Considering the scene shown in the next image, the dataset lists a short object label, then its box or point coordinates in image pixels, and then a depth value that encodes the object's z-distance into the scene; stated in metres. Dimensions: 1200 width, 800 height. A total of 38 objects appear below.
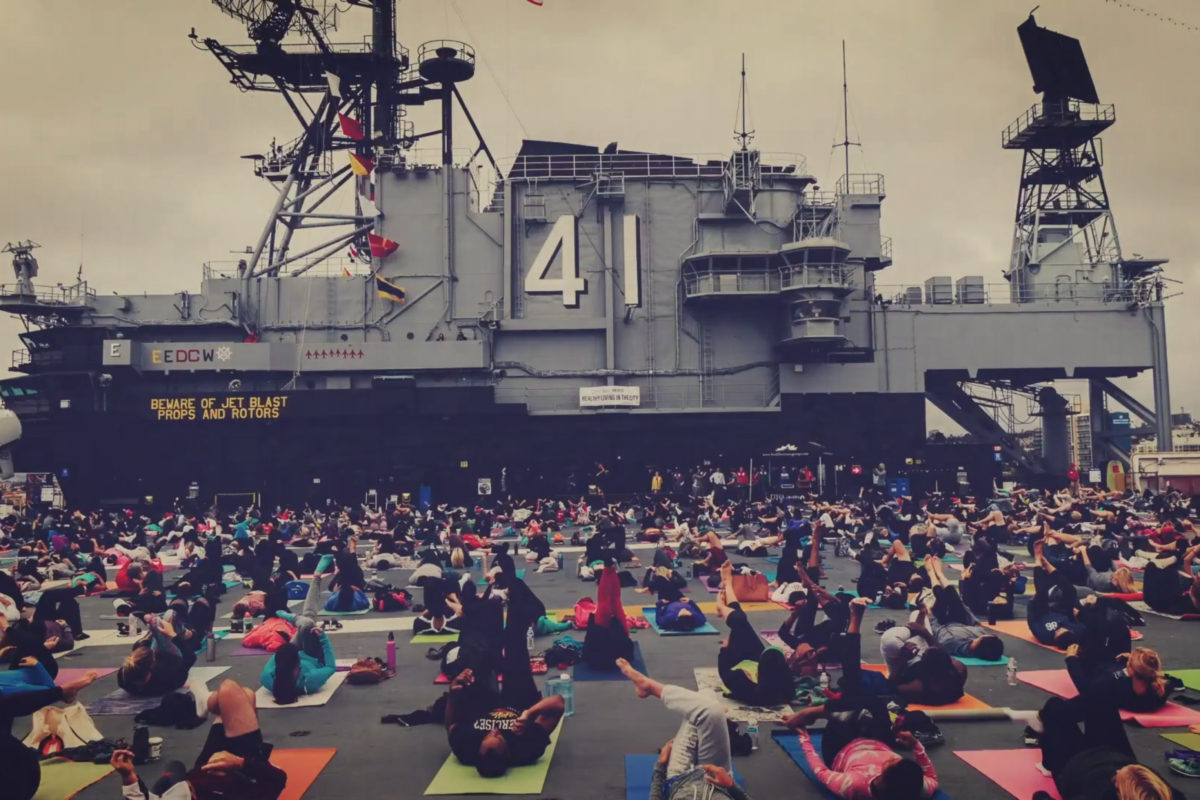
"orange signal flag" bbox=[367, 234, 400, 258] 41.54
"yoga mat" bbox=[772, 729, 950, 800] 7.95
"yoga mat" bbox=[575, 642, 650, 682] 12.00
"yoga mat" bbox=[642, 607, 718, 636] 14.86
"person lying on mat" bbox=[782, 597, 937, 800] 7.42
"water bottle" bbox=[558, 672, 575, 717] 10.26
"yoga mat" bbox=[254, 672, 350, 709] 10.94
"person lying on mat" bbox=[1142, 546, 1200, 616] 15.31
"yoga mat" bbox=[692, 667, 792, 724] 10.05
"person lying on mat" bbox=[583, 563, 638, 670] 12.35
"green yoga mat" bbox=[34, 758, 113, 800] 8.12
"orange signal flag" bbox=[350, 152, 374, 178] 40.47
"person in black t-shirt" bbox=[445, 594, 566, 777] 8.38
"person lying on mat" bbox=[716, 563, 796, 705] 10.55
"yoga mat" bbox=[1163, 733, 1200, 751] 8.84
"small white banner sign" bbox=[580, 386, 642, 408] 41.94
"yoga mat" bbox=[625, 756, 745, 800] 7.99
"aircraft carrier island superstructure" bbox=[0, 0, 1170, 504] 41.00
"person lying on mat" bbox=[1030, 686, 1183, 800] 5.79
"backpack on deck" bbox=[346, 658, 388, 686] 11.93
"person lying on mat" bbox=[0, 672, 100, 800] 7.16
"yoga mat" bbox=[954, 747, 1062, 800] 7.92
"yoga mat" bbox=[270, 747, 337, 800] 8.26
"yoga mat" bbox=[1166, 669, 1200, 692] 11.20
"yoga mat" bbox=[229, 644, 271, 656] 13.91
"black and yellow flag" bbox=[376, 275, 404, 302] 41.56
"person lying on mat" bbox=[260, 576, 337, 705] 10.98
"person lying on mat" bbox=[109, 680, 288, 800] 7.03
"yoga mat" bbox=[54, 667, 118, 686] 12.66
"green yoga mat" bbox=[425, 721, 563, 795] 8.09
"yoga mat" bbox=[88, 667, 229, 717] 10.78
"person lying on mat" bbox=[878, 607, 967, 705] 10.41
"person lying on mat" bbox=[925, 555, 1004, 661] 12.44
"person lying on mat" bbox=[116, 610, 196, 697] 11.20
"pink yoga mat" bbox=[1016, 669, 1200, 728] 9.51
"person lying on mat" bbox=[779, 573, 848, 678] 11.32
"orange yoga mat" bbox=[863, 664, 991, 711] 10.18
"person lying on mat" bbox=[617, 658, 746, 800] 6.50
